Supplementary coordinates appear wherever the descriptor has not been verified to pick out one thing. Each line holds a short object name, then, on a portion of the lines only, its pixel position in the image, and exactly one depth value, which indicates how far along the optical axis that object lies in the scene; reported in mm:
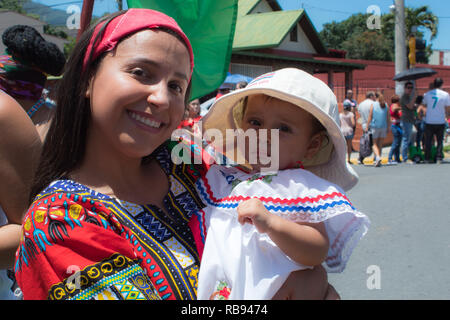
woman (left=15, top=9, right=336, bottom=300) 1209
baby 1488
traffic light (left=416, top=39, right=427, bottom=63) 12449
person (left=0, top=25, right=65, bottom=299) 1618
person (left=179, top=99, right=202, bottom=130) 6030
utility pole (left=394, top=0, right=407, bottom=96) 11977
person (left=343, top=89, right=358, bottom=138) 10812
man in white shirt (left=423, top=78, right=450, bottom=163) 10094
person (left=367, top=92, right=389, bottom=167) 10758
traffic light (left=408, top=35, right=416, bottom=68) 12023
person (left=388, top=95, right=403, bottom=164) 10859
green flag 2035
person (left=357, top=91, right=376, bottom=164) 11021
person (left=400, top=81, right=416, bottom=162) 10664
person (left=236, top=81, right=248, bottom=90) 6774
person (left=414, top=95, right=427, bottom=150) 10838
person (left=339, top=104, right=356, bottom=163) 10758
